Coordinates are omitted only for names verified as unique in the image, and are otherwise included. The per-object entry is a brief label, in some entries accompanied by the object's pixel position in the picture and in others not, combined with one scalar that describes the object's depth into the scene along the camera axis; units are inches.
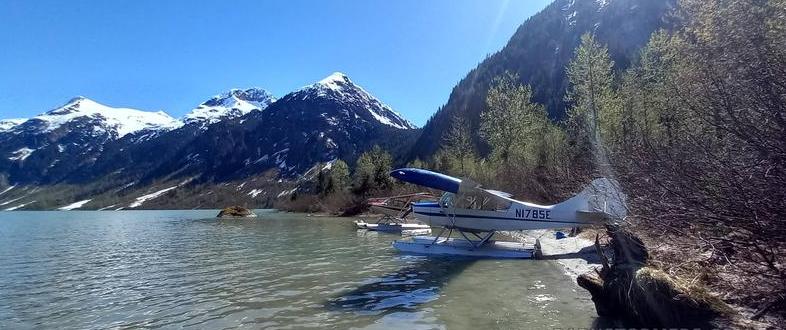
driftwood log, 267.0
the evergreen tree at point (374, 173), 2940.5
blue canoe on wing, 682.2
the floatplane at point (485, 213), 687.7
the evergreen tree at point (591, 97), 1318.9
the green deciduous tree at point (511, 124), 1656.0
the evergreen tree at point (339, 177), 3558.1
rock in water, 3029.0
